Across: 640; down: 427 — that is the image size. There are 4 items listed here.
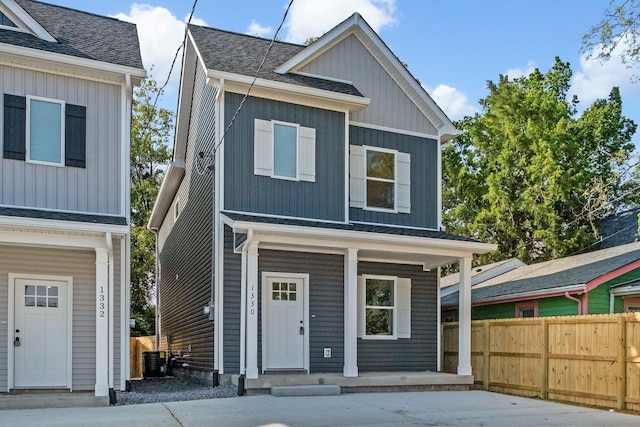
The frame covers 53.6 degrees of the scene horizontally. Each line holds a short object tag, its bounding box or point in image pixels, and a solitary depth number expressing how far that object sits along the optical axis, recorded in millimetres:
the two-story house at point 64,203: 9875
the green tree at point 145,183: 25922
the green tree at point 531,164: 21750
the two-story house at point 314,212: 11328
